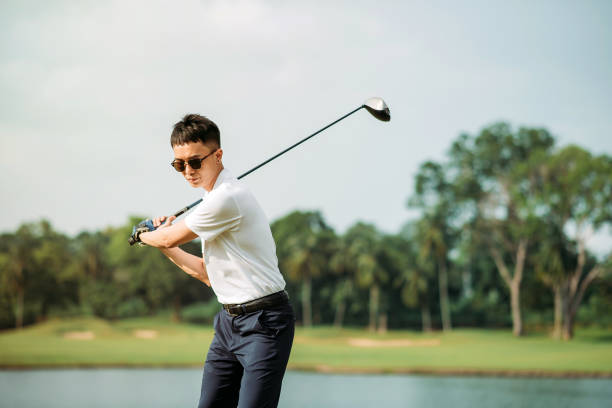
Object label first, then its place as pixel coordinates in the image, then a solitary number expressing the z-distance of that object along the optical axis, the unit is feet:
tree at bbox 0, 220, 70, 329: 127.44
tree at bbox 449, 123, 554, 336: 129.90
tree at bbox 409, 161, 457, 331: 135.13
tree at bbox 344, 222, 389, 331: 144.97
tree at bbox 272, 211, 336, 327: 151.23
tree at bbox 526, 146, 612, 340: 114.83
